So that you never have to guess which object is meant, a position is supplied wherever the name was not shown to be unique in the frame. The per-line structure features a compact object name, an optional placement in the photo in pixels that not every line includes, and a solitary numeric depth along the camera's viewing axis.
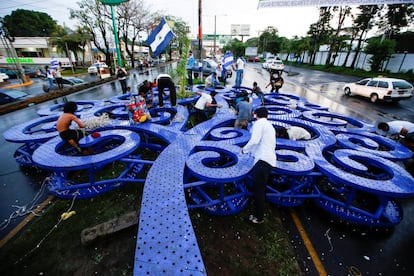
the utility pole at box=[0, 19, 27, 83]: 15.06
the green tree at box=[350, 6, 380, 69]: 29.23
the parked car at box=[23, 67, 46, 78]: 25.20
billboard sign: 72.44
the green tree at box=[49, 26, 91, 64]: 33.58
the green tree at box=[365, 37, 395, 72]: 22.69
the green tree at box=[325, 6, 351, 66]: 31.95
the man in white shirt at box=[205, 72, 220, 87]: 11.27
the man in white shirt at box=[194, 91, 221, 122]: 7.10
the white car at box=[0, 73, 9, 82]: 19.49
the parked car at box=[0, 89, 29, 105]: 10.39
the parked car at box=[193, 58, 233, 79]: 20.34
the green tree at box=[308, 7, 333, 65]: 36.12
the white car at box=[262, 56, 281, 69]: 31.83
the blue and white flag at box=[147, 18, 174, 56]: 7.78
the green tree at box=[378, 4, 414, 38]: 26.89
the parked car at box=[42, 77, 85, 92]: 15.81
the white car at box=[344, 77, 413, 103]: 11.86
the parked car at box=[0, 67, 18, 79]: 23.66
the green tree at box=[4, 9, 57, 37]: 53.52
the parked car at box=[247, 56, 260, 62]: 54.73
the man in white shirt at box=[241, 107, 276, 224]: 3.08
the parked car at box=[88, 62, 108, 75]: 29.02
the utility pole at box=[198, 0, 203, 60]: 13.79
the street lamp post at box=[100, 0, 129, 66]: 12.88
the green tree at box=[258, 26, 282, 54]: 62.50
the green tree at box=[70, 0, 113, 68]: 25.36
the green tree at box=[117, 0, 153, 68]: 27.81
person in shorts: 4.40
